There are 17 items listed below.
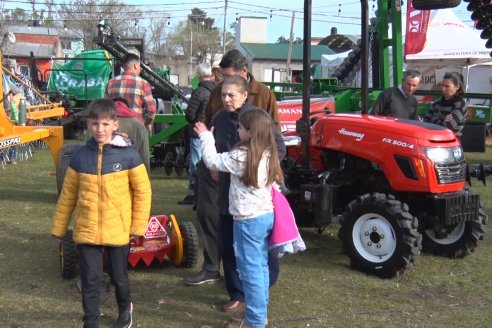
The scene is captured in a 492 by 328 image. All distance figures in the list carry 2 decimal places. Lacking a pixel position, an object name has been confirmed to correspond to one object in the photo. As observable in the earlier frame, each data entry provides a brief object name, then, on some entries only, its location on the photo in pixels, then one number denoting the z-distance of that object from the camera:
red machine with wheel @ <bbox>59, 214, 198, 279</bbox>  4.74
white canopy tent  17.17
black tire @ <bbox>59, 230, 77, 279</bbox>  4.55
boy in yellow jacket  3.46
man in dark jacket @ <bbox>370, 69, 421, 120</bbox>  5.95
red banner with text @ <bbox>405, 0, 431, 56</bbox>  16.92
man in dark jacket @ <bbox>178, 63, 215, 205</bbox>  7.08
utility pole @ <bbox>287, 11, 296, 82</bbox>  41.66
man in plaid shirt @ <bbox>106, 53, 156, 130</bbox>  5.71
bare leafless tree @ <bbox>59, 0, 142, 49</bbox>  47.97
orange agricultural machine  7.28
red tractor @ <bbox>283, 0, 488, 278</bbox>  4.71
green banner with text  16.80
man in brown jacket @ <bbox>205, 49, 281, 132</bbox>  4.37
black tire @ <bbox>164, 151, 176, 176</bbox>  9.46
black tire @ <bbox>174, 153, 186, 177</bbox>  9.38
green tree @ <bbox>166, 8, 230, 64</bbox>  60.16
